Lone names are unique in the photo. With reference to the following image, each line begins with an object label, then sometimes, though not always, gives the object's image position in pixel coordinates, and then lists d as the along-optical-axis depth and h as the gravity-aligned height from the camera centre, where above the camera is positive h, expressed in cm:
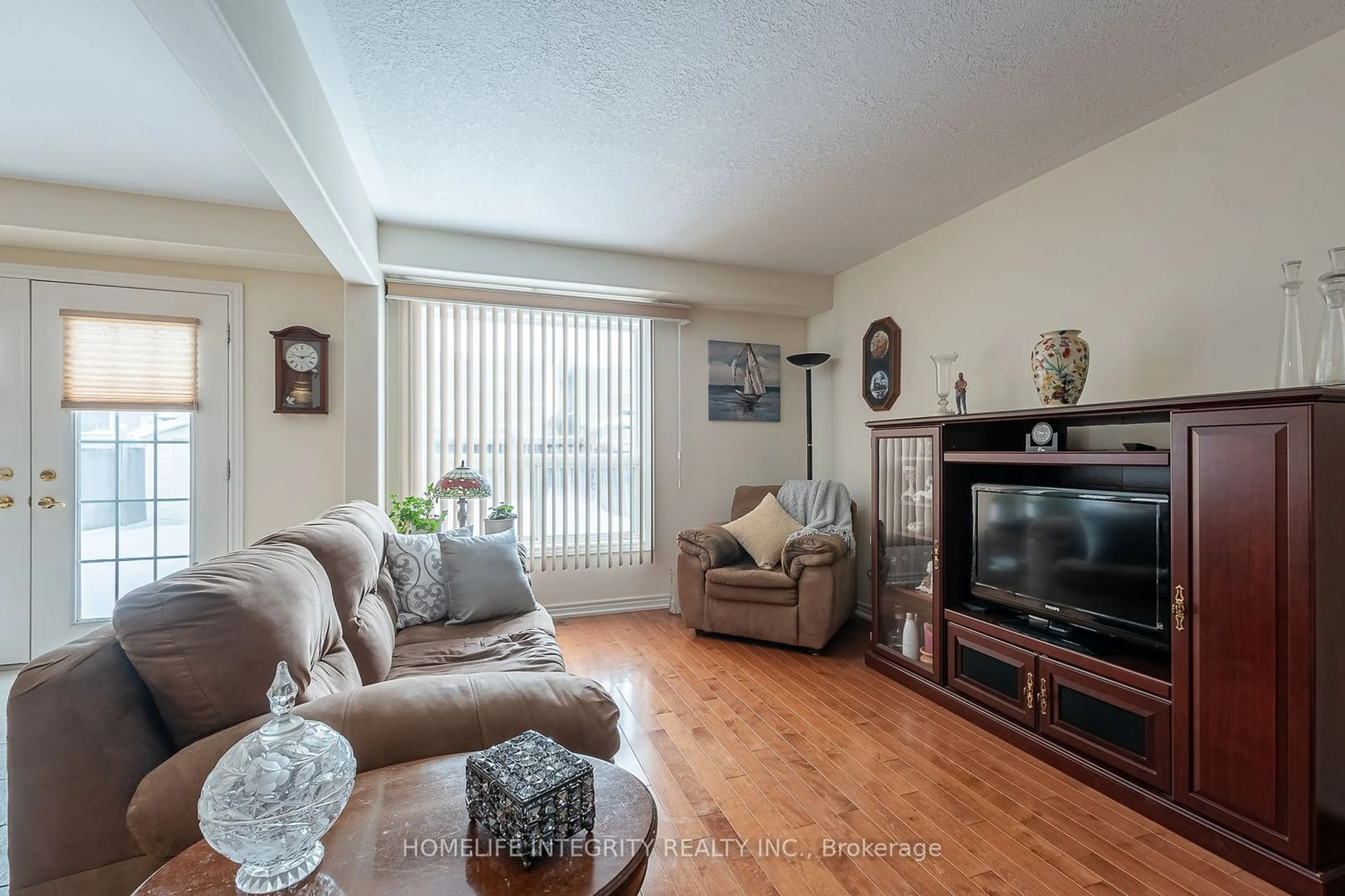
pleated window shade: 330 +50
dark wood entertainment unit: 162 -71
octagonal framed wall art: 397 +59
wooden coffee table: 84 -64
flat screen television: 209 -44
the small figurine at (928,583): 303 -71
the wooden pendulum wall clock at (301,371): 364 +49
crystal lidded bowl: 83 -51
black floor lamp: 441 +68
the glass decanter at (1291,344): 185 +34
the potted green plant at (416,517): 346 -41
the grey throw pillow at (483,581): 262 -62
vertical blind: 399 +23
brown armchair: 351 -89
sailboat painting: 474 +55
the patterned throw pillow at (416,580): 259 -60
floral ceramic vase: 249 +36
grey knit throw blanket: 395 -41
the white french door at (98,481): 322 -20
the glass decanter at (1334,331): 175 +36
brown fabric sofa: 106 -57
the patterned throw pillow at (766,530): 388 -56
